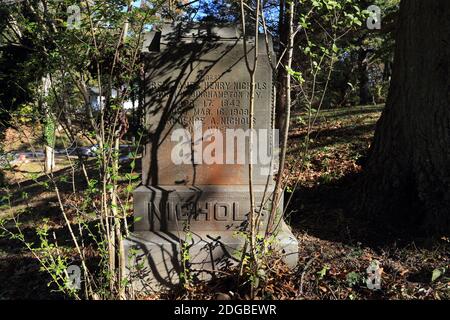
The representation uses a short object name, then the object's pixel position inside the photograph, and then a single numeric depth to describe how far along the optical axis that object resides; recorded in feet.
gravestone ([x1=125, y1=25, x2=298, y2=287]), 14.42
